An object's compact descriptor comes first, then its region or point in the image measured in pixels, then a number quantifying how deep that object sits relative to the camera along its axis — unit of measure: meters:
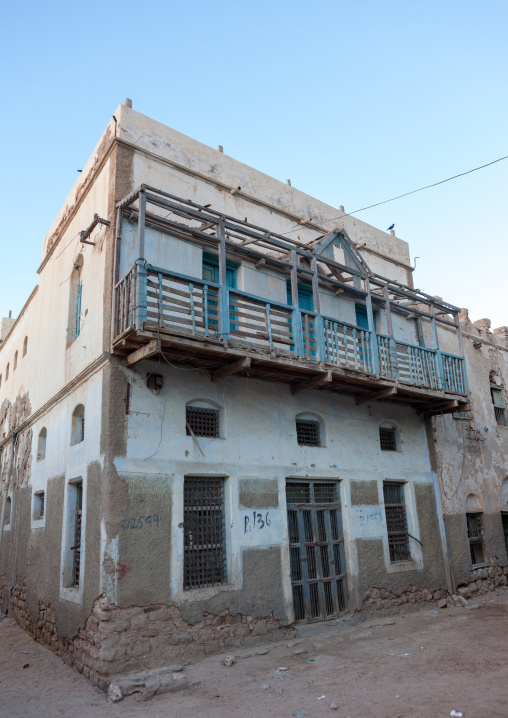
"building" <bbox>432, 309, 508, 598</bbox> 12.74
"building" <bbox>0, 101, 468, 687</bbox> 7.95
